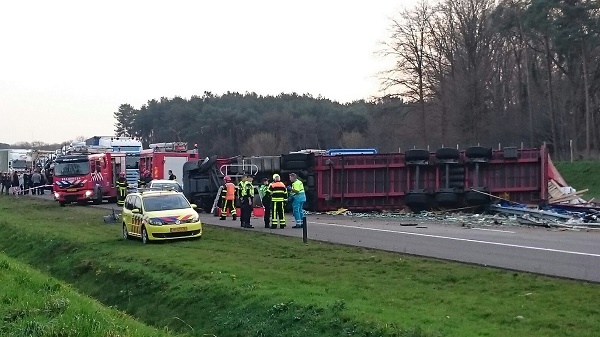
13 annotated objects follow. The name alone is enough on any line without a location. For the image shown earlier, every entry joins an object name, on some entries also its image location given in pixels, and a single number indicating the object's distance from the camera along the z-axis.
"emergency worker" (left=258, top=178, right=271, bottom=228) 25.89
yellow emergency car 22.08
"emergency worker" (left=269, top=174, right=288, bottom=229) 25.28
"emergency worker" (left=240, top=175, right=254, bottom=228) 26.03
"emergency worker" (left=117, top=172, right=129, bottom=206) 38.56
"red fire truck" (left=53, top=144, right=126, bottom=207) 43.78
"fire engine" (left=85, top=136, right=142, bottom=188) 46.50
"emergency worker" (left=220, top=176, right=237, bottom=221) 29.52
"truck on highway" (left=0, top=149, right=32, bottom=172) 70.48
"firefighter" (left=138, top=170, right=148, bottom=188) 40.48
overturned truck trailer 31.86
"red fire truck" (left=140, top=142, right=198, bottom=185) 42.78
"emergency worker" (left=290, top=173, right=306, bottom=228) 25.31
